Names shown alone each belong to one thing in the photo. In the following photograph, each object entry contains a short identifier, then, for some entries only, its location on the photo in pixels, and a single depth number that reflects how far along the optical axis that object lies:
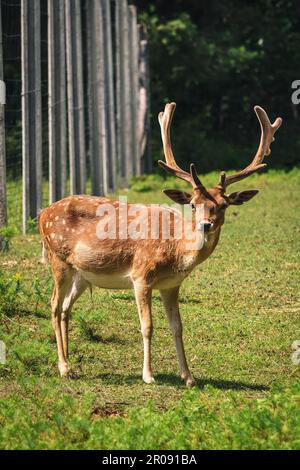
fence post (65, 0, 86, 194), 17.44
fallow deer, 8.80
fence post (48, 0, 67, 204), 15.88
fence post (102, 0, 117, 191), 21.23
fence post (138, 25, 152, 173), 26.30
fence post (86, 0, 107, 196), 19.34
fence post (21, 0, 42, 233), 14.73
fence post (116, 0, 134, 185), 22.81
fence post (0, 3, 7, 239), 13.12
